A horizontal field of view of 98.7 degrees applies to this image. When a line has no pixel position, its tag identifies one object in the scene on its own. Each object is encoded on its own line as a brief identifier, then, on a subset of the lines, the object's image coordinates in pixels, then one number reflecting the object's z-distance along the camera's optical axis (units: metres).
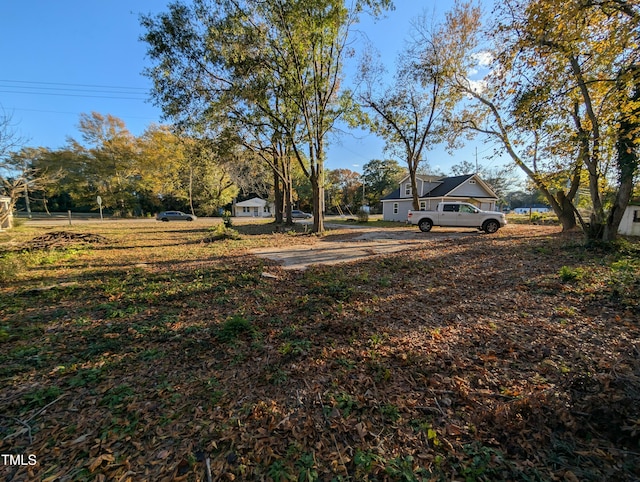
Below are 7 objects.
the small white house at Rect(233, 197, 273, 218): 49.84
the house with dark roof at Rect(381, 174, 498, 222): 24.61
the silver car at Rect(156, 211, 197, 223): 33.12
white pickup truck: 14.75
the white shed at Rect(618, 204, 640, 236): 12.15
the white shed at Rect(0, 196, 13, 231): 16.98
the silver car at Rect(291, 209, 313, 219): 37.38
